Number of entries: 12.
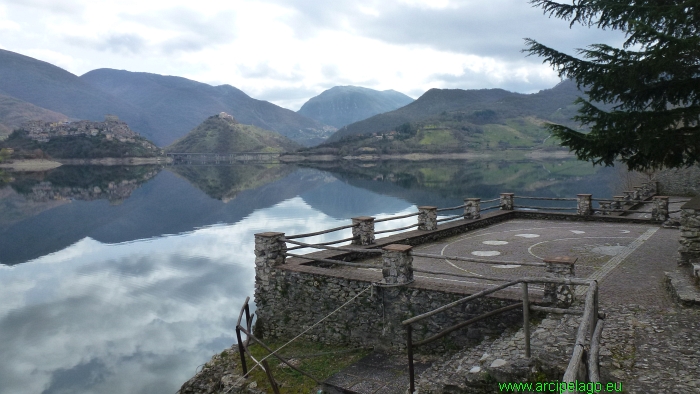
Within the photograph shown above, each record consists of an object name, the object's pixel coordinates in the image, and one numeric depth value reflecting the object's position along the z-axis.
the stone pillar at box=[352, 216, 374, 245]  16.92
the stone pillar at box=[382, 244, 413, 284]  11.59
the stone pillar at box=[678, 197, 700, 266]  12.05
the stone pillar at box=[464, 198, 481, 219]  22.33
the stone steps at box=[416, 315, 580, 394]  6.51
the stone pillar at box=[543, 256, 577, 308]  9.51
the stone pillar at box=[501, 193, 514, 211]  25.55
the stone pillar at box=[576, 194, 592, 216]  23.52
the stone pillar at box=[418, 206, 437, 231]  19.55
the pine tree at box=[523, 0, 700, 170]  12.31
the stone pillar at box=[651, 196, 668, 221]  21.09
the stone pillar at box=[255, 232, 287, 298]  13.98
